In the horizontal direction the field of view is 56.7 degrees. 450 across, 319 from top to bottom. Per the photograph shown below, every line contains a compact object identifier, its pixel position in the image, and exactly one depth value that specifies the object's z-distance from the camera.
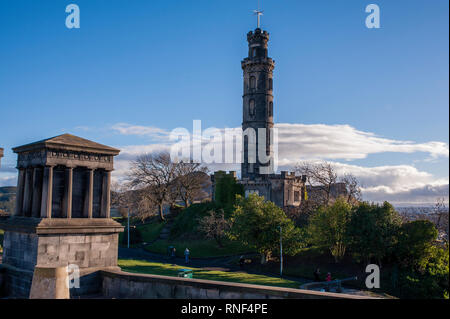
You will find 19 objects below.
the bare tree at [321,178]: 62.59
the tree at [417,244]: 37.69
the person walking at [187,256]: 44.41
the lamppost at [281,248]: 39.19
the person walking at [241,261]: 43.03
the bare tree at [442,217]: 53.31
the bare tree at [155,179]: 71.31
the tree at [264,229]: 42.84
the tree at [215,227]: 51.81
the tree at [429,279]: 33.69
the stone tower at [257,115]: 74.31
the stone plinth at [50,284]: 9.79
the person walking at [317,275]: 36.22
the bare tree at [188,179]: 74.96
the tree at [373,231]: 39.28
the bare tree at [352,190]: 59.17
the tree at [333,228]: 42.25
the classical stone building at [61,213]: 15.60
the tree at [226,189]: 65.00
